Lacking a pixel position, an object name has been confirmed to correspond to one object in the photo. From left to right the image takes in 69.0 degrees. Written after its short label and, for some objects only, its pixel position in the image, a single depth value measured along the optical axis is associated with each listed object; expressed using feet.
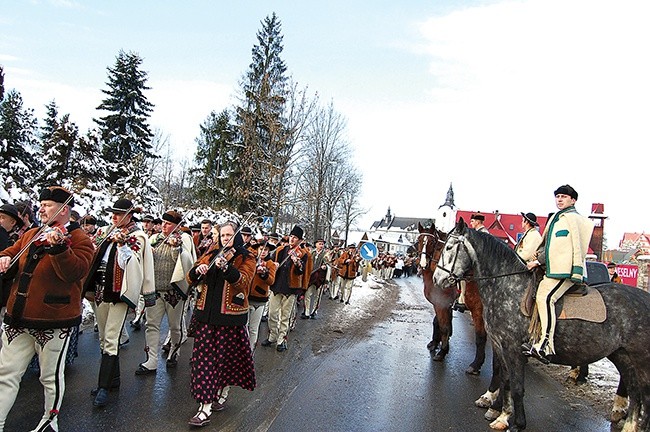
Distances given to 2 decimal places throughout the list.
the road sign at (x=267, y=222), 68.45
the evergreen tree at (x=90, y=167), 64.90
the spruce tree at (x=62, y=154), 74.08
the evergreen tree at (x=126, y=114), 108.37
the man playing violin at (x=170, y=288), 22.03
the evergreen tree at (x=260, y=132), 88.28
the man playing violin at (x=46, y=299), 13.30
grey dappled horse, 18.17
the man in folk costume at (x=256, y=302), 24.29
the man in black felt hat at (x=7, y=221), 17.76
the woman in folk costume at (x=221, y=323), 16.55
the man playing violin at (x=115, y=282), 18.17
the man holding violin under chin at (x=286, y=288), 30.19
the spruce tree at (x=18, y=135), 88.53
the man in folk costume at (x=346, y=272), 59.72
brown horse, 27.66
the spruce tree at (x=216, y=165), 110.11
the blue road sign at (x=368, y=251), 65.57
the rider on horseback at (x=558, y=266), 17.95
